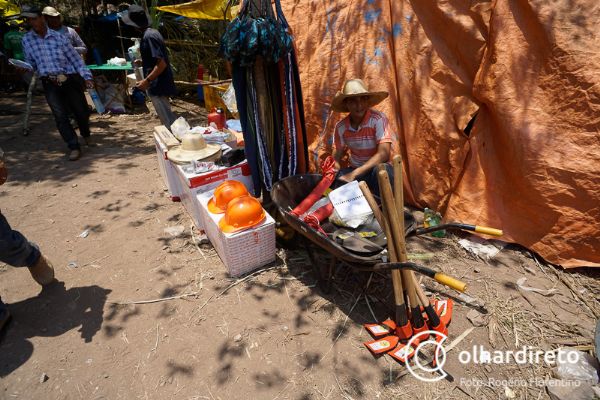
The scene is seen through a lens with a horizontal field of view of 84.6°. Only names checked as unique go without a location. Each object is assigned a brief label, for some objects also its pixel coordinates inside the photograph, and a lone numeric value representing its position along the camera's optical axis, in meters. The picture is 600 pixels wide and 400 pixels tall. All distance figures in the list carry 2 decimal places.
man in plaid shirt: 4.85
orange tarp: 2.72
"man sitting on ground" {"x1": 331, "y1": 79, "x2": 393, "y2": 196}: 3.21
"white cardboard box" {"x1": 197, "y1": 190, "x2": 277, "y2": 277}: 2.98
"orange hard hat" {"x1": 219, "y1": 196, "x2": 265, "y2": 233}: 2.93
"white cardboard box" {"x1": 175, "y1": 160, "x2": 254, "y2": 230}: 3.45
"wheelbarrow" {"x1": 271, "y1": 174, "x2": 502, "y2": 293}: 2.30
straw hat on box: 3.69
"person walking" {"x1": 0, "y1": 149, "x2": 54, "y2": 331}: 2.54
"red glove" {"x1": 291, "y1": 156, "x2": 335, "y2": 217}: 3.11
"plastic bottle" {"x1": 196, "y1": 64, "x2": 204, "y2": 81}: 8.40
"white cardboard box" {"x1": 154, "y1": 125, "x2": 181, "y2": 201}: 4.11
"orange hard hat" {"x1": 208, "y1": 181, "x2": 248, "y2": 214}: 3.18
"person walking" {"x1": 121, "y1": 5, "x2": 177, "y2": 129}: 4.50
